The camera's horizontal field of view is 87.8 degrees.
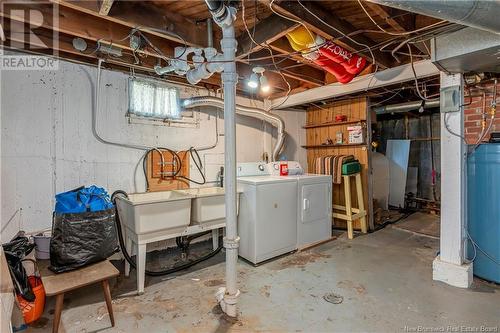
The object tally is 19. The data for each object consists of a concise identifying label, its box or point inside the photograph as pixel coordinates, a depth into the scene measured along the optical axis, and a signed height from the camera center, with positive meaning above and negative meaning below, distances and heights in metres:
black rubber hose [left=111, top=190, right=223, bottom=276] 2.59 -0.96
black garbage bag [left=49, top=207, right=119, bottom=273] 1.96 -0.57
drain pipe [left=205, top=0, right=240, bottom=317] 1.96 -0.17
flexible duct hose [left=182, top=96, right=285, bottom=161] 3.27 +0.74
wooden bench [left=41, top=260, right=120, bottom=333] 1.73 -0.82
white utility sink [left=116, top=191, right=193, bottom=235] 2.27 -0.45
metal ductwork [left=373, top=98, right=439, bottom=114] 3.98 +0.91
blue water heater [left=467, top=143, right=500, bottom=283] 2.28 -0.42
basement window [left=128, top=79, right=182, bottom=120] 2.96 +0.77
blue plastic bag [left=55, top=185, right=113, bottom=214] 2.01 -0.29
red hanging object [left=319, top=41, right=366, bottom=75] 2.35 +1.03
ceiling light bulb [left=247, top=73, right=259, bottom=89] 2.91 +0.93
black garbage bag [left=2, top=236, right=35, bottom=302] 1.87 -0.75
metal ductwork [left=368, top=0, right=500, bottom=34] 1.21 +0.73
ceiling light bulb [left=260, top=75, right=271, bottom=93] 2.99 +0.96
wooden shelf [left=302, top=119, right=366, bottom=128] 3.95 +0.65
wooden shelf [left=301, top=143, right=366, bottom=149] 4.00 +0.29
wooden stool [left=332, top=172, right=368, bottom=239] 3.68 -0.70
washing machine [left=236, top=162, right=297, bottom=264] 2.87 -0.61
